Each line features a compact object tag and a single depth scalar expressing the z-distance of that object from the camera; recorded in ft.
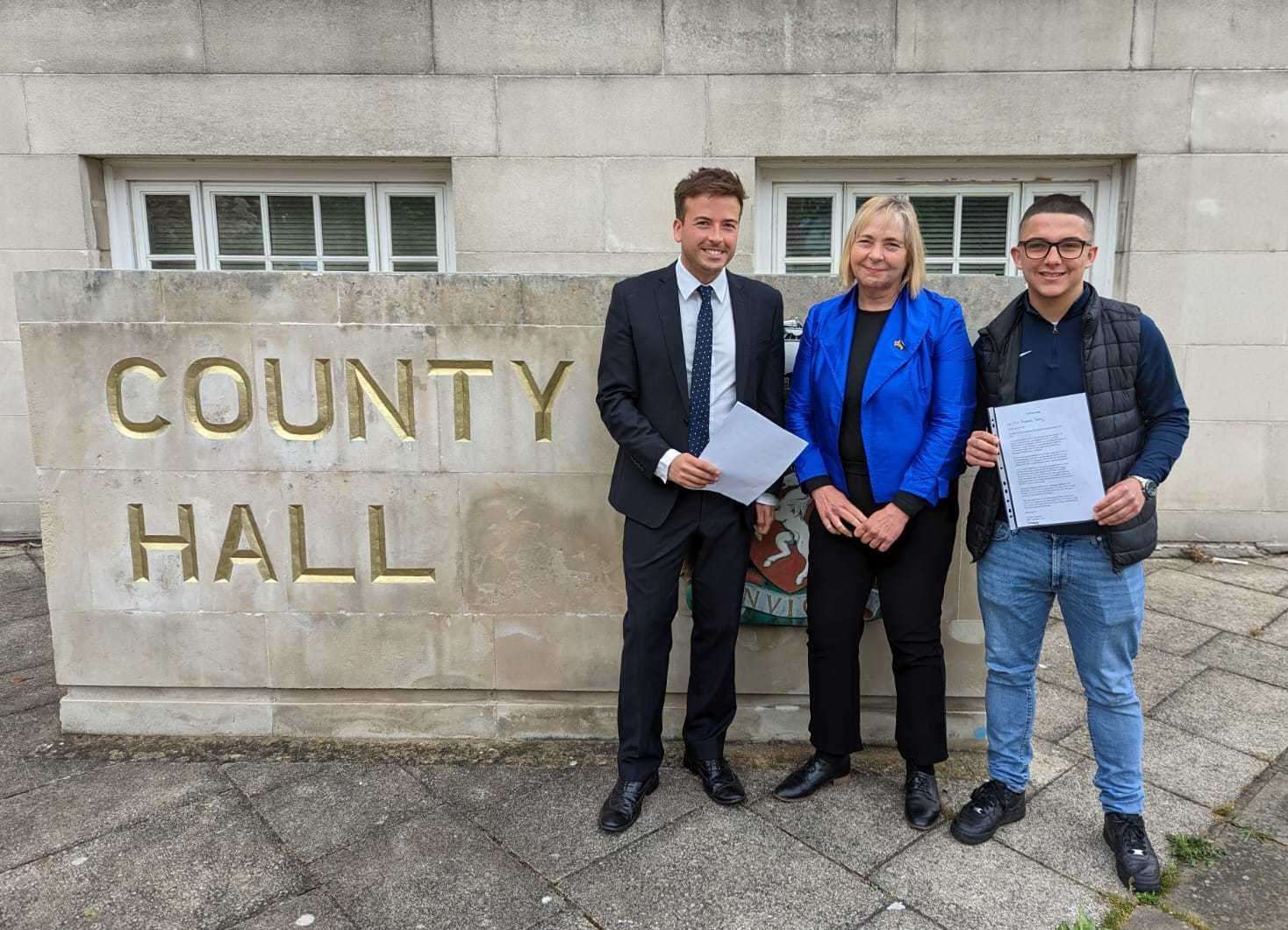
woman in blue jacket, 9.27
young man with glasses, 8.48
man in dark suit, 9.60
